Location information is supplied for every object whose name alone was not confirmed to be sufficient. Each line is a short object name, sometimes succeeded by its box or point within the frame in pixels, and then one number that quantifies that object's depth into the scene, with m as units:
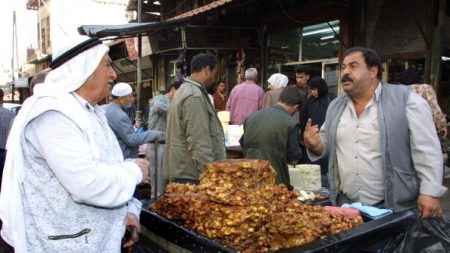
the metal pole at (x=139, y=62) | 10.72
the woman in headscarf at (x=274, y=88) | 6.46
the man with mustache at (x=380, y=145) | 2.64
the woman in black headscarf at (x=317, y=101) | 5.80
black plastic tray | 1.71
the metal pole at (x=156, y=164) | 6.05
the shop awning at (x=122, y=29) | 8.48
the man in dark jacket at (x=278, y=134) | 4.30
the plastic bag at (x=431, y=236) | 2.43
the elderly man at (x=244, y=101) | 7.38
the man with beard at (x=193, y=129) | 3.90
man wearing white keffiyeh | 1.72
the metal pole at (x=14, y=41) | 30.89
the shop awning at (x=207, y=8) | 7.43
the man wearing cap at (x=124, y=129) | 5.18
